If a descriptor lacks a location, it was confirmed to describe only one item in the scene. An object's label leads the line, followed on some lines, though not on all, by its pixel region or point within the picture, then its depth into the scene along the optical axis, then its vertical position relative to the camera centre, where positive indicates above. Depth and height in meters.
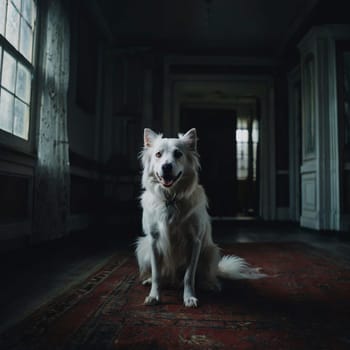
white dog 1.62 -0.10
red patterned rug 1.11 -0.52
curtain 2.94 +0.67
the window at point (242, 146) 8.85 +1.64
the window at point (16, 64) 2.49 +1.18
